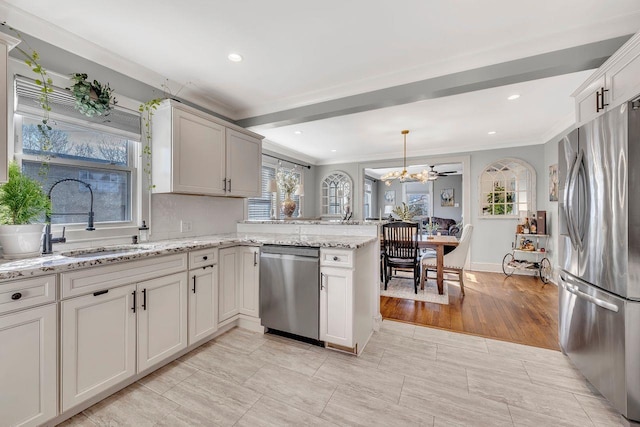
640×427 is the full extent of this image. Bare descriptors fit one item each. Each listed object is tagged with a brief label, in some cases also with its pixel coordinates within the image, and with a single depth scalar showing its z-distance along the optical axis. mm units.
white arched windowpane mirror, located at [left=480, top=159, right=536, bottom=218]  5062
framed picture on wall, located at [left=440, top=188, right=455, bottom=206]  9742
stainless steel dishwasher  2342
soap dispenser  2504
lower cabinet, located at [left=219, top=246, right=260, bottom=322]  2607
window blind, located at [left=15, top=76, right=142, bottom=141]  1849
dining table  3953
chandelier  4984
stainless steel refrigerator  1480
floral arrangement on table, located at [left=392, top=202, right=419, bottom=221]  4961
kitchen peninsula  1360
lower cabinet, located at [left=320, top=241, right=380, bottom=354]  2199
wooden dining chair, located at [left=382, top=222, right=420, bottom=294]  3957
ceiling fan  5442
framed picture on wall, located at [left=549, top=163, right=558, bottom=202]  4340
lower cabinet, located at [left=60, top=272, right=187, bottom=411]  1523
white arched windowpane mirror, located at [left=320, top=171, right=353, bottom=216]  6797
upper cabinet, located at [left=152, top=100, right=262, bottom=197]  2504
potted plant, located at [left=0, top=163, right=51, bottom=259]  1627
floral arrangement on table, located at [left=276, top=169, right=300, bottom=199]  3707
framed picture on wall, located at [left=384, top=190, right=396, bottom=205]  10836
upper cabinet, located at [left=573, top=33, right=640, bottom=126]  1670
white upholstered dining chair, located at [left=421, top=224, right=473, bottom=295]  3924
